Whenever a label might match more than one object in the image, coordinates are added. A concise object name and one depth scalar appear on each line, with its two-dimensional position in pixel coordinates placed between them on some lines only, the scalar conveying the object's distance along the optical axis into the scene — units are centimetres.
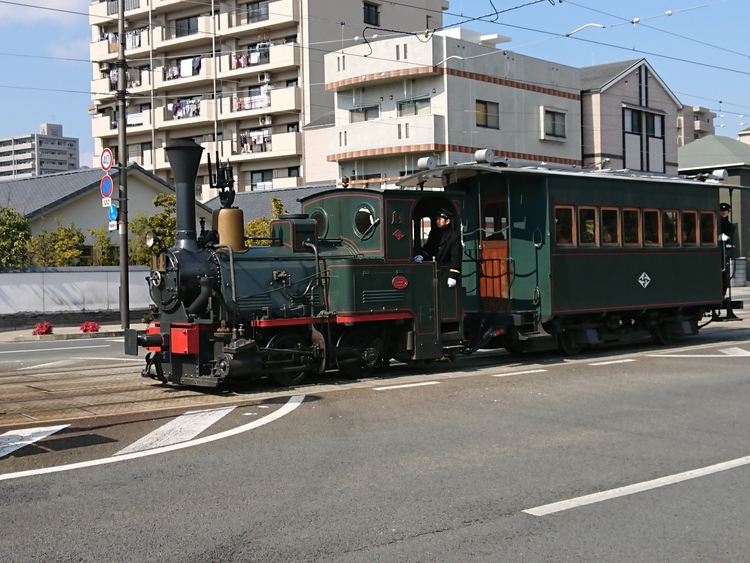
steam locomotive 1178
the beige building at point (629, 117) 4219
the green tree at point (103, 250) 3092
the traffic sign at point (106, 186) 2278
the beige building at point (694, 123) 9838
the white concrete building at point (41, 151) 18088
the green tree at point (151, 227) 2938
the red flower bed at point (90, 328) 2489
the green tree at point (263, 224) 3238
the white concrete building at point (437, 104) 3541
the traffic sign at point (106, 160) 2217
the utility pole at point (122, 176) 2256
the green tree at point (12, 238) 2680
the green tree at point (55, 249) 2897
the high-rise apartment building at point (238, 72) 4712
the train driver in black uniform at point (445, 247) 1370
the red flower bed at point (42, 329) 2397
